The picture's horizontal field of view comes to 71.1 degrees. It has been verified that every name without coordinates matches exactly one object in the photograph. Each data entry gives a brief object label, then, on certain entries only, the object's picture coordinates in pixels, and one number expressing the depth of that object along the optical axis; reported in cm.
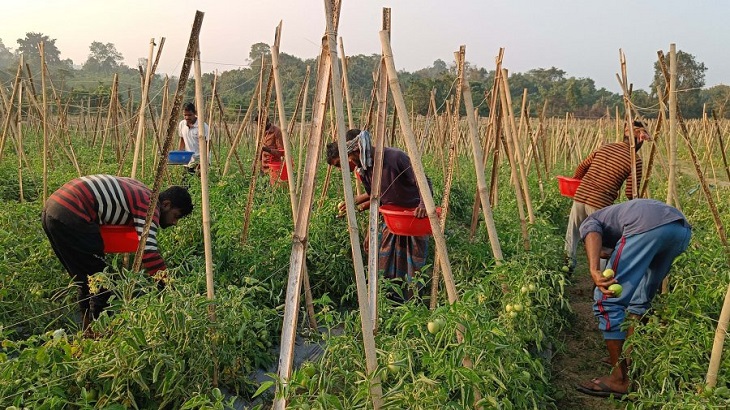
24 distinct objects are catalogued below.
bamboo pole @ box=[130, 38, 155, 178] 399
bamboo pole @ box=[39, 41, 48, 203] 455
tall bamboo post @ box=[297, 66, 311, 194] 553
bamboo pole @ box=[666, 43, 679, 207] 346
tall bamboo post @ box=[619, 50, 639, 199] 407
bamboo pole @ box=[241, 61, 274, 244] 367
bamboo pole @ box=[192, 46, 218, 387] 249
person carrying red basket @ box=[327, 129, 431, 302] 373
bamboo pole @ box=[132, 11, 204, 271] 236
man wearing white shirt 667
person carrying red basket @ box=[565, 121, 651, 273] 462
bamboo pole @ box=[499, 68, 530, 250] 353
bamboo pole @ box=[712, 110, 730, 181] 469
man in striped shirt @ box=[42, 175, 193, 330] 301
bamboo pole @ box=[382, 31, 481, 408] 212
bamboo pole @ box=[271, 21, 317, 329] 316
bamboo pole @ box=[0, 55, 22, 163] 511
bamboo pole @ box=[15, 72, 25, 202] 504
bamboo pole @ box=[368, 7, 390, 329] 224
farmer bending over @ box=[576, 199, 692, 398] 300
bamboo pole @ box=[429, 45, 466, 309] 277
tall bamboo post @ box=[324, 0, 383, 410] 180
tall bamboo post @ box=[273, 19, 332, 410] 182
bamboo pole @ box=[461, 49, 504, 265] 267
